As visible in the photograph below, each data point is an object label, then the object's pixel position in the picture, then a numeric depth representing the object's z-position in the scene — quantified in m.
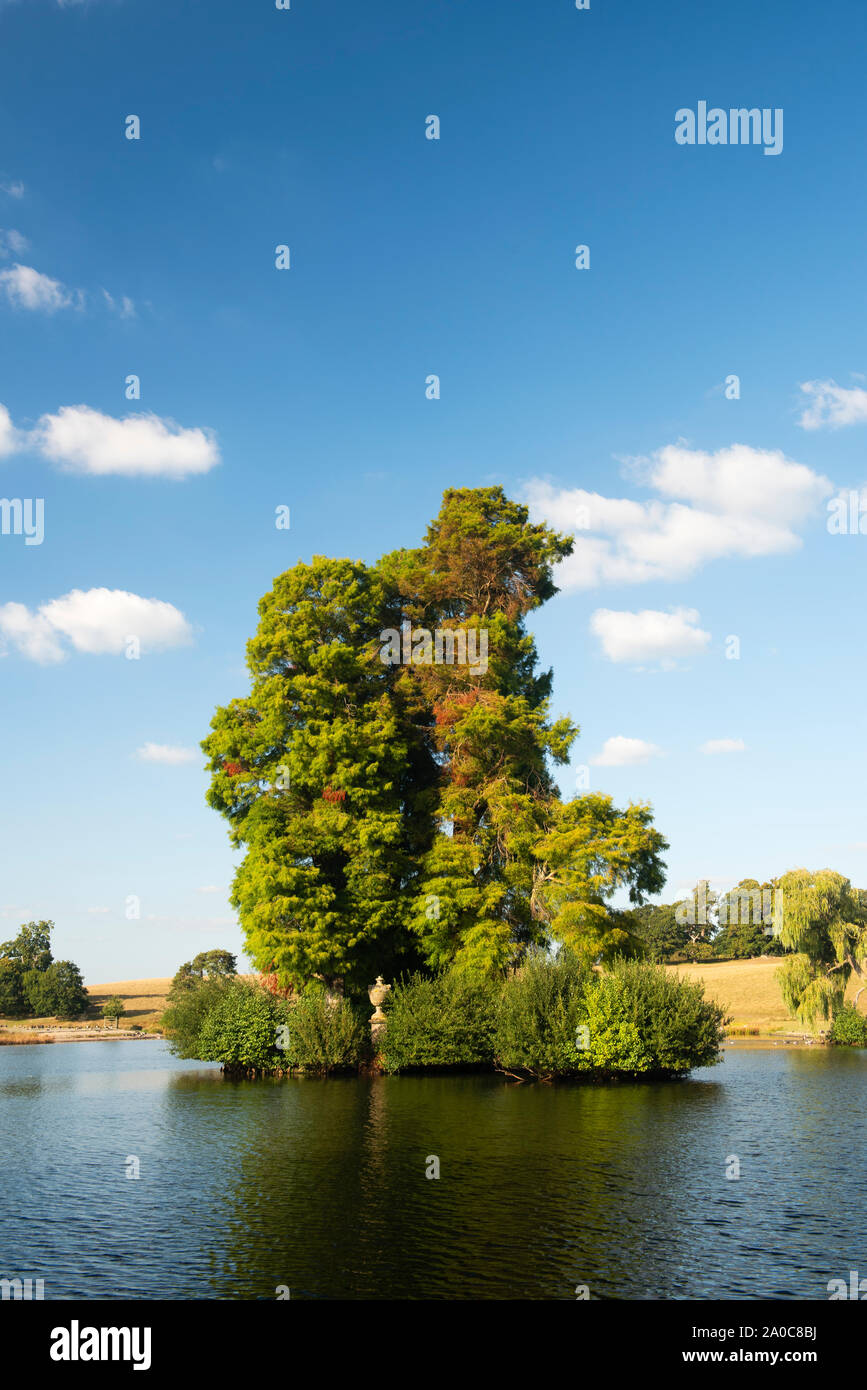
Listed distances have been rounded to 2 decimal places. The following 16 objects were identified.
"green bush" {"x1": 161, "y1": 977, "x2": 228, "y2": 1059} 47.47
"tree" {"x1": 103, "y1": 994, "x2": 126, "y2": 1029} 103.44
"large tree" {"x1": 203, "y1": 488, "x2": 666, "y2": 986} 42.88
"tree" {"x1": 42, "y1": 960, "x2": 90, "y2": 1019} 106.31
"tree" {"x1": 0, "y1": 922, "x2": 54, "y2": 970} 114.31
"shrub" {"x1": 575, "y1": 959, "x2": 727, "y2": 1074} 38.16
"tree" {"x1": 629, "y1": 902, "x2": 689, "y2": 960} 125.39
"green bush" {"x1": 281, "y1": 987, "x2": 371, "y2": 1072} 42.78
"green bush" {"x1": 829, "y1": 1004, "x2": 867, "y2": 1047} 56.69
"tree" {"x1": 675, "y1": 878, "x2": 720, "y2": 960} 130.25
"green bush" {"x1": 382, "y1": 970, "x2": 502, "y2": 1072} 41.41
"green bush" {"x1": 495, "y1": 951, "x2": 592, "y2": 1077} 38.47
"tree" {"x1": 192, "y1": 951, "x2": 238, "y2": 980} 108.56
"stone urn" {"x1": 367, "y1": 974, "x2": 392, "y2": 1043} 44.00
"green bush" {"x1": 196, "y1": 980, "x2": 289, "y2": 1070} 44.00
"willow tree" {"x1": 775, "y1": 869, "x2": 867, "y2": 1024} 57.22
